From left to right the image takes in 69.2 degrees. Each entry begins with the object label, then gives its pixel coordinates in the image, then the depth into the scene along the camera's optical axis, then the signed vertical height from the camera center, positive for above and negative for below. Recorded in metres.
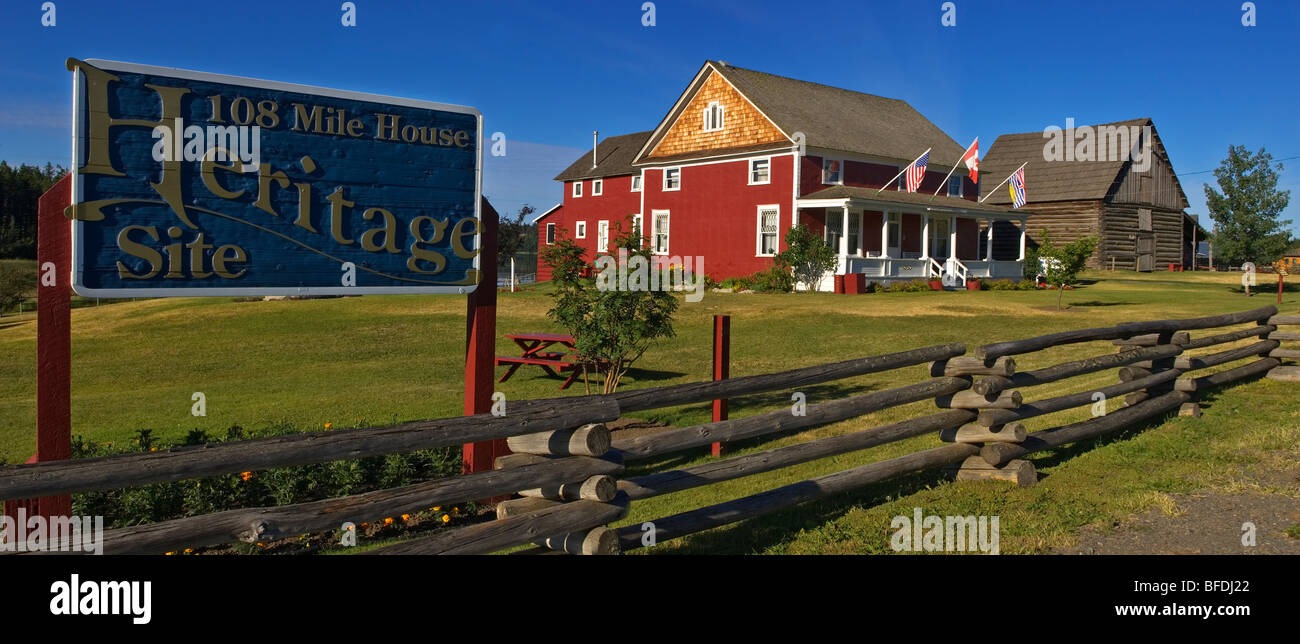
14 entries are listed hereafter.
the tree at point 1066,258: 25.67 +1.27
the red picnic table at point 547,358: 13.44 -0.88
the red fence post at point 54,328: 5.66 -0.20
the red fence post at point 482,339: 7.47 -0.32
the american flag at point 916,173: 28.22 +3.91
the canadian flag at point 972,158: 30.00 +4.65
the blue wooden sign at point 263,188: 5.81 +0.74
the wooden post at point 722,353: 10.09 -0.56
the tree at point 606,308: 10.90 -0.10
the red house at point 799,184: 33.19 +4.48
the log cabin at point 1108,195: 44.66 +5.33
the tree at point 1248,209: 37.72 +3.93
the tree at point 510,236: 54.12 +3.68
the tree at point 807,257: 31.39 +1.51
